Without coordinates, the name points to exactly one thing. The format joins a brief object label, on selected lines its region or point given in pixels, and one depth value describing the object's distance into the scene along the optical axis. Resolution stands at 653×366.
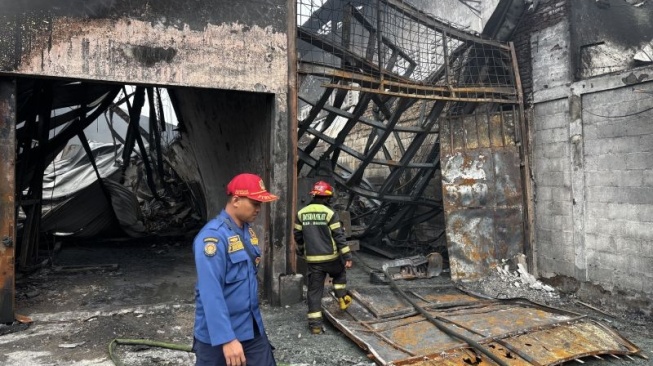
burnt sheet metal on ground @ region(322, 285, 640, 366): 3.73
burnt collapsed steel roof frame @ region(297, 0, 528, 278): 6.02
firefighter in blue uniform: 2.24
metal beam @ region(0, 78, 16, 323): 4.25
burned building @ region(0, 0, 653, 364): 4.29
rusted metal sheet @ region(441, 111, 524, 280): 6.46
